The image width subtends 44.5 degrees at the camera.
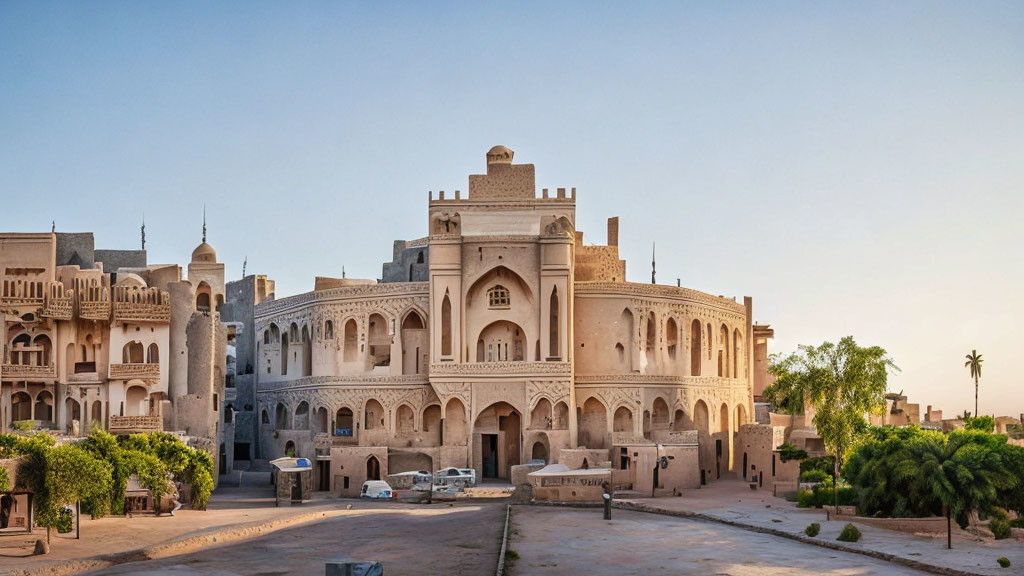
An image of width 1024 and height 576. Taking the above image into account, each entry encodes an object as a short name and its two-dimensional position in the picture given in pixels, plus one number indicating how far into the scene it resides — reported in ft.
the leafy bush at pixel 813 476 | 192.75
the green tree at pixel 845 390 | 201.36
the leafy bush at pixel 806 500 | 176.65
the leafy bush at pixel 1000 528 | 139.03
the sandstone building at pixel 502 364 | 210.18
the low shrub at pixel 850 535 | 140.05
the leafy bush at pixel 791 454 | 201.18
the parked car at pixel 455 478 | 199.35
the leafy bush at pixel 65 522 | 142.92
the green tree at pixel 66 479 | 141.18
